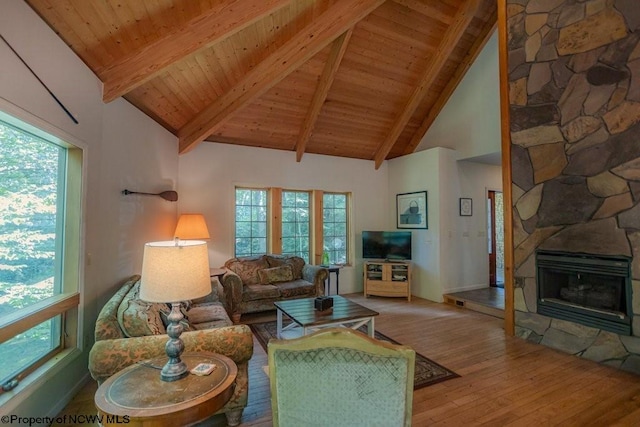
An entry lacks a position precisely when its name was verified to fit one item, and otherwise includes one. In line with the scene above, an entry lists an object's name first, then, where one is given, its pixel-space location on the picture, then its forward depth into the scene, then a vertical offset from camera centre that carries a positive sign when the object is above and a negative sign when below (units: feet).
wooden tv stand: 18.02 -3.48
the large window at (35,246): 6.28 -0.53
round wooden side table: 4.42 -2.77
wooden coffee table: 10.05 -3.26
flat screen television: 18.56 -1.46
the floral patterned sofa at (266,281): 14.01 -3.04
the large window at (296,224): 19.05 -0.09
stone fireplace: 9.53 +1.88
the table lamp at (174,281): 5.19 -1.01
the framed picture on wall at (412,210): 18.69 +0.78
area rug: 8.72 -4.62
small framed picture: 18.60 +0.96
